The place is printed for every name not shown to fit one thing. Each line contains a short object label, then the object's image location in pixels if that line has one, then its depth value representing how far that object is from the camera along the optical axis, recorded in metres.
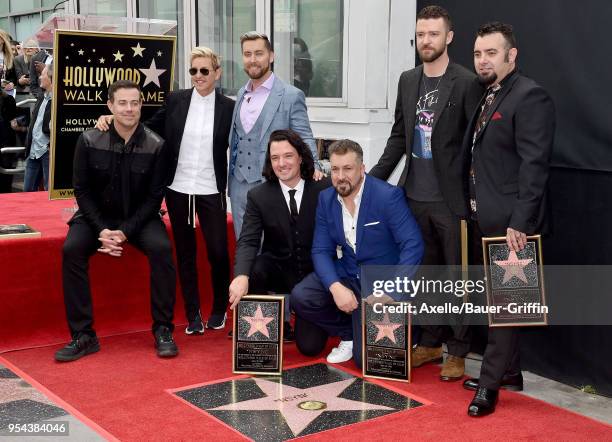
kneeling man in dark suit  4.41
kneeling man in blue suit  4.15
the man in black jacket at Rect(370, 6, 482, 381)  3.99
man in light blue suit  4.60
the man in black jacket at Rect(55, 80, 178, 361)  4.55
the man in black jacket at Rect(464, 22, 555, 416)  3.49
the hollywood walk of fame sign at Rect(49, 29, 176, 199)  5.24
